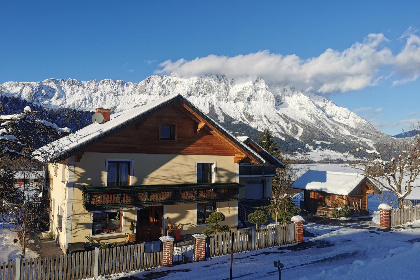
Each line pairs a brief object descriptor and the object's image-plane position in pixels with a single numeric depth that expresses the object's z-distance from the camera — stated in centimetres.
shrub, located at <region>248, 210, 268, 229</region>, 2109
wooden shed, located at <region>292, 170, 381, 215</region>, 3269
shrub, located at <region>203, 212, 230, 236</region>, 1989
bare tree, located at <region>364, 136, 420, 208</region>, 2875
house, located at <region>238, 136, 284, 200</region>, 3389
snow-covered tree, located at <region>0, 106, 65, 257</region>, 1144
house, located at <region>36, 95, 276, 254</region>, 1765
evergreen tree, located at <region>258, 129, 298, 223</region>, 2291
